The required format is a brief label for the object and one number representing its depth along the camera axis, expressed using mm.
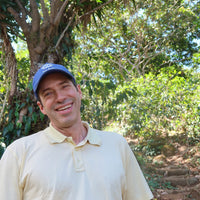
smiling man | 1159
